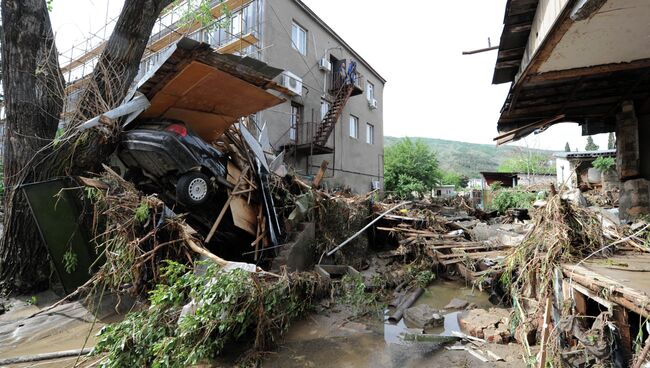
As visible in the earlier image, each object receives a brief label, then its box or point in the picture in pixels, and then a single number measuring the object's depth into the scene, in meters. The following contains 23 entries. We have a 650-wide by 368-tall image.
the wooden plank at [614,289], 2.31
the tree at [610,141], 40.12
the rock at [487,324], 4.17
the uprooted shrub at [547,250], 3.59
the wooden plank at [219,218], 5.41
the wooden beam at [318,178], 8.31
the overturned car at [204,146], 5.01
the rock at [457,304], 5.69
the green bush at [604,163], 15.96
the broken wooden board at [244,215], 5.86
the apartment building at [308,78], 13.01
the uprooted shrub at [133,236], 4.12
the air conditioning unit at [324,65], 16.34
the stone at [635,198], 6.57
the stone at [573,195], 4.16
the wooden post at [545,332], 2.91
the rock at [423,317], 5.01
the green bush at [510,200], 15.88
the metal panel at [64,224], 5.12
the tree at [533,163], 39.57
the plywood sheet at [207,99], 5.10
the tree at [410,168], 26.72
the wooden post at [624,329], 2.49
